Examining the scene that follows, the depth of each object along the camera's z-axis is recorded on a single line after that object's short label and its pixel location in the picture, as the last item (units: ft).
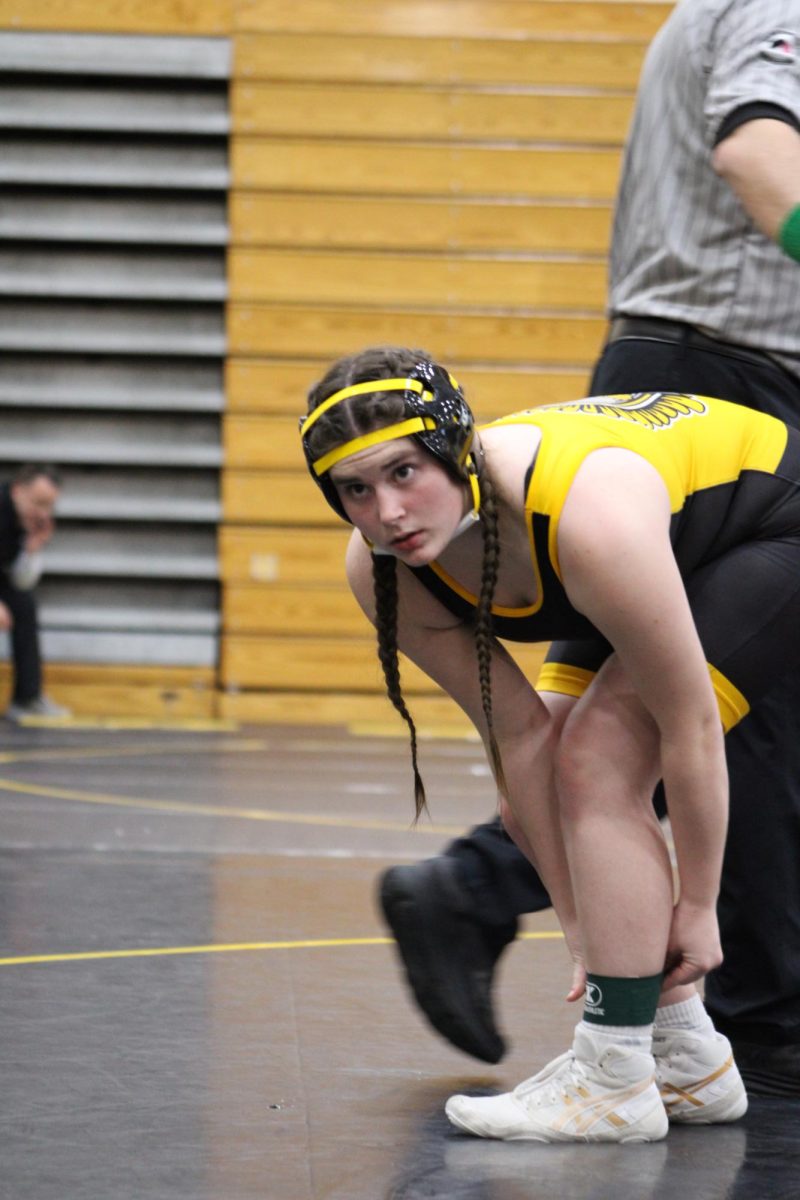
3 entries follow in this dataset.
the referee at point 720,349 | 20.76
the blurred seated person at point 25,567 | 56.47
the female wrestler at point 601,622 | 19.79
